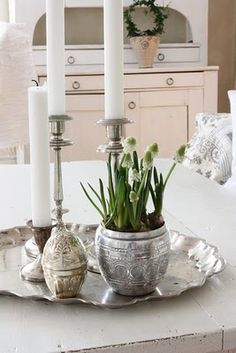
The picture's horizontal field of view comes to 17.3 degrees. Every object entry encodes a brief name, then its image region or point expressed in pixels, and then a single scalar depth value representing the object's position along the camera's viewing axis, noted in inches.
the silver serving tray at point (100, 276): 37.1
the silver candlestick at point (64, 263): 36.8
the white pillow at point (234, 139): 76.2
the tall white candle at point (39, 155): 37.3
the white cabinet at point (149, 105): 133.4
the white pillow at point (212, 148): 81.8
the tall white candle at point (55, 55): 39.1
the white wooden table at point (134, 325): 33.3
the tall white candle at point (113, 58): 38.4
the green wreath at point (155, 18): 142.5
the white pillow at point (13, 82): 120.6
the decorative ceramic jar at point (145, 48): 139.5
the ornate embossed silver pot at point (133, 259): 36.6
